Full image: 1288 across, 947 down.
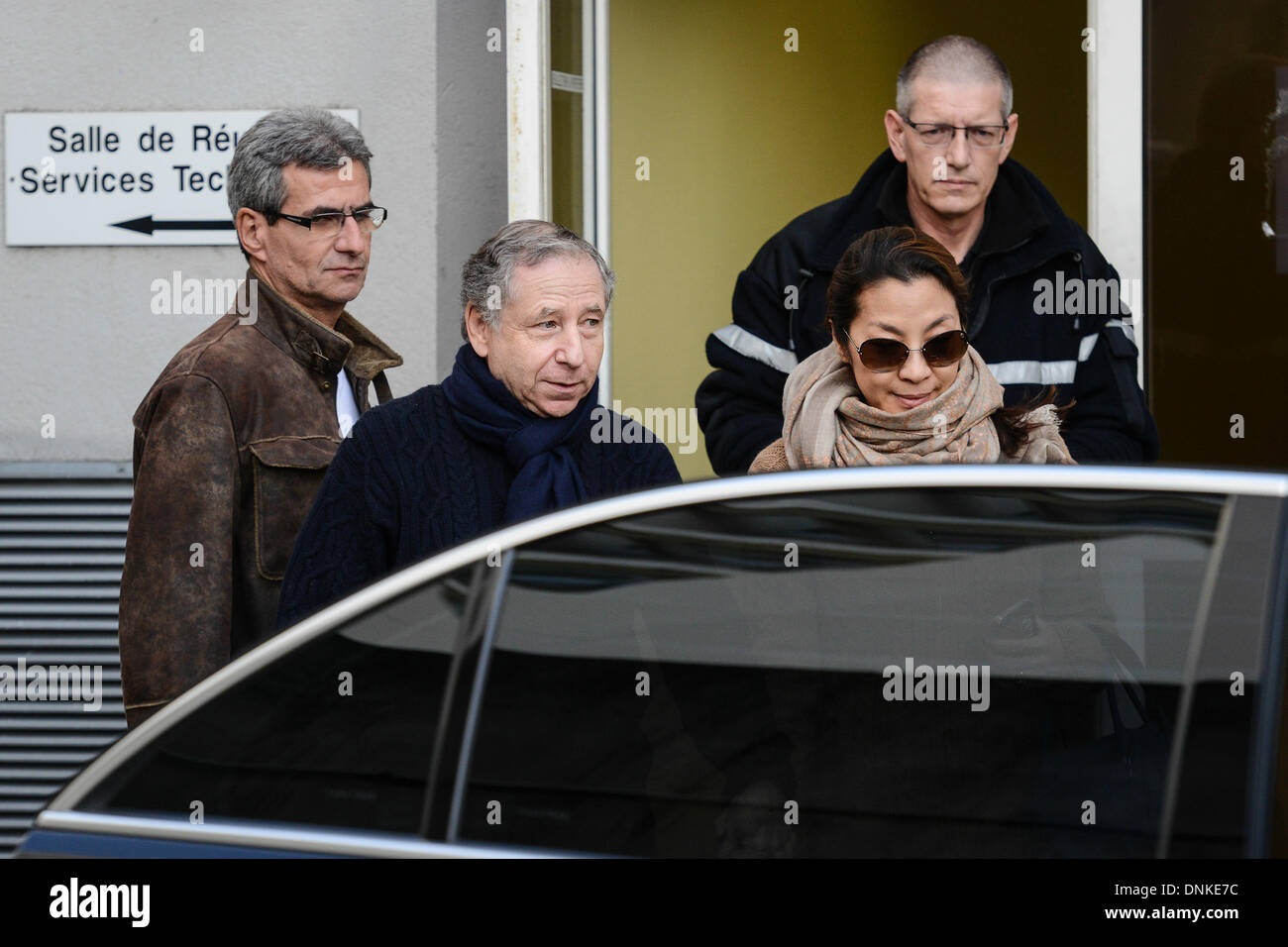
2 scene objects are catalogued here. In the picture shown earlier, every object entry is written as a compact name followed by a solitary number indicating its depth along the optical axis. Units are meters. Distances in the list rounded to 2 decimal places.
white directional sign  5.02
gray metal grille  5.14
